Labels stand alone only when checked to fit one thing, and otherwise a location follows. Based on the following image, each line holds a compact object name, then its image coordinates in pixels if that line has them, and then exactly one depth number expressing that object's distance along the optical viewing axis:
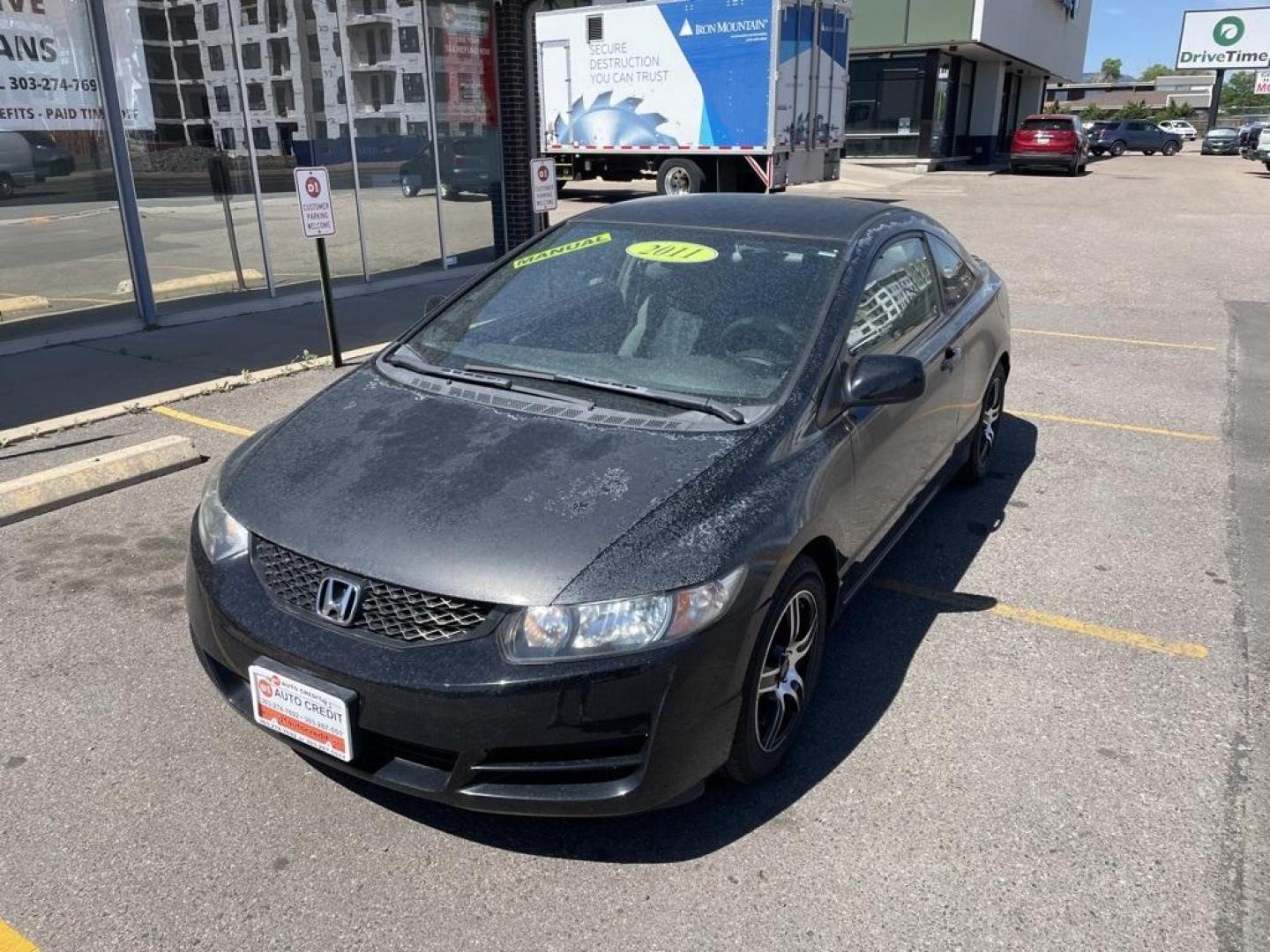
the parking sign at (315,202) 6.63
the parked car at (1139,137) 46.31
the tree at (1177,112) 77.44
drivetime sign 55.84
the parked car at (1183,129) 59.65
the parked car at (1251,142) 38.46
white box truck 17.53
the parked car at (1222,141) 48.16
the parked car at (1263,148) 35.09
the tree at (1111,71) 154.64
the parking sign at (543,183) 8.76
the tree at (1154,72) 157.00
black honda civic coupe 2.43
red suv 31.89
